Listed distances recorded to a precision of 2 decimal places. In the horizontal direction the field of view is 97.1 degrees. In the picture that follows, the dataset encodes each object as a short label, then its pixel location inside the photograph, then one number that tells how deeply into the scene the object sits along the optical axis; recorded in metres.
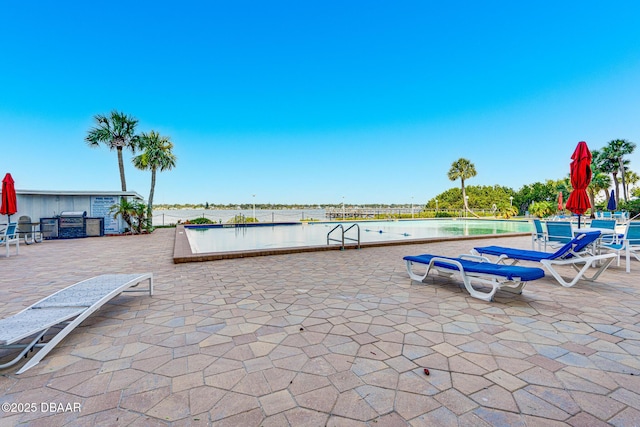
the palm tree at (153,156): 14.67
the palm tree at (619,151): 21.03
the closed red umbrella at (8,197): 7.33
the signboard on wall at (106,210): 11.37
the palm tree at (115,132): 13.52
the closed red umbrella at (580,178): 5.18
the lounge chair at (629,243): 4.50
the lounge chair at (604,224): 6.04
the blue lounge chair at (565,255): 3.54
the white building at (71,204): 10.04
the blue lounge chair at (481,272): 2.88
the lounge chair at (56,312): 1.77
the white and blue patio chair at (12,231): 6.45
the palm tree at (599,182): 21.98
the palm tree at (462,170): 29.08
